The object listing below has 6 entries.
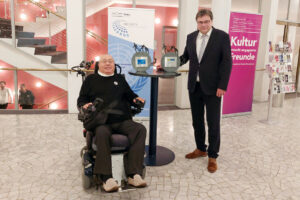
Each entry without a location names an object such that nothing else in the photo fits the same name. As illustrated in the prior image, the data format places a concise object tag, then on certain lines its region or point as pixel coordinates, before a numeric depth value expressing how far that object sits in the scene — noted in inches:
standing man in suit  103.8
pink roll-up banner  177.9
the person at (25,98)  221.3
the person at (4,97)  221.9
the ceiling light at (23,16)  221.1
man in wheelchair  87.1
